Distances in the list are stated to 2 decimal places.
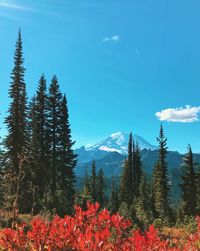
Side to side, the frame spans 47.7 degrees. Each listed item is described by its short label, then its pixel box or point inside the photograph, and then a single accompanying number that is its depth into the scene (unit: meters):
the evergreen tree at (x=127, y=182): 42.46
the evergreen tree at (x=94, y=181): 48.96
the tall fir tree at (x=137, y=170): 43.83
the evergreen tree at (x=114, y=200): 47.31
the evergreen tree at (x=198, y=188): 31.06
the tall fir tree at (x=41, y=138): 23.85
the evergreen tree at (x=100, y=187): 50.68
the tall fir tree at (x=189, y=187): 31.04
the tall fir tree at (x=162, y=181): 31.98
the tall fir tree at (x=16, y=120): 23.32
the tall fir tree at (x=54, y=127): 25.35
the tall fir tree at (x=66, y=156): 26.07
